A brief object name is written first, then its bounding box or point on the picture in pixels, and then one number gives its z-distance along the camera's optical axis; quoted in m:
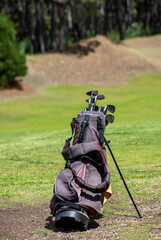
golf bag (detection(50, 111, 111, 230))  9.81
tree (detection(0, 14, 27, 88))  57.36
